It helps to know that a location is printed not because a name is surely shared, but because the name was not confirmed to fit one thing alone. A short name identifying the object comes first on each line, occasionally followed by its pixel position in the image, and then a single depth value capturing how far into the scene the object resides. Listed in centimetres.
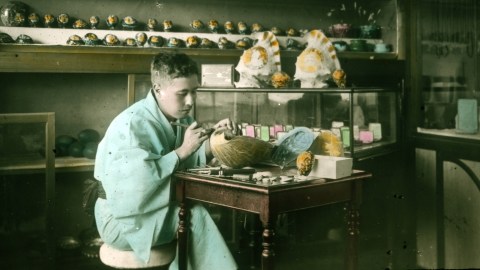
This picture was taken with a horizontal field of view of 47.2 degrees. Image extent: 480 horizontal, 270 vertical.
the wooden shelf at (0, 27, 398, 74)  367
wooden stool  239
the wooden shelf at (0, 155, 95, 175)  365
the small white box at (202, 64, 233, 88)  358
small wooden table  210
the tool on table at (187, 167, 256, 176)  234
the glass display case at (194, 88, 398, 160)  378
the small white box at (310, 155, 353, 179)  230
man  242
